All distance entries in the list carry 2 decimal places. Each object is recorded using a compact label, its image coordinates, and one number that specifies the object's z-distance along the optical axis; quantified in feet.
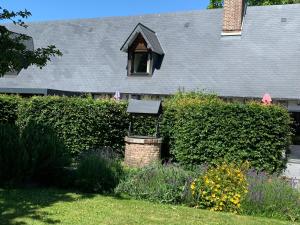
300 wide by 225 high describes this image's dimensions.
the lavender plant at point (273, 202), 28.25
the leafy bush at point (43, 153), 32.04
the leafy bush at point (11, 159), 31.24
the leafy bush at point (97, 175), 32.09
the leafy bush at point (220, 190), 28.53
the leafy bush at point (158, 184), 30.07
